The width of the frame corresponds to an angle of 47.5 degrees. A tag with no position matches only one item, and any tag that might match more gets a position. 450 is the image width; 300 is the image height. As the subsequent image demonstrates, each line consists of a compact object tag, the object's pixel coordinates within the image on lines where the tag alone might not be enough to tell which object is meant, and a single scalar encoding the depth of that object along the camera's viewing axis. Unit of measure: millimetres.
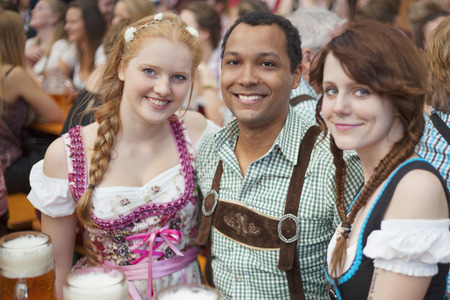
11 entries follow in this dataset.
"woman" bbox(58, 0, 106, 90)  4477
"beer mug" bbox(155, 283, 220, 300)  970
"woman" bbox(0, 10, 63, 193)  2975
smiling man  1449
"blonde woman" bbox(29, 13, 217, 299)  1501
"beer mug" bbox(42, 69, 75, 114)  3576
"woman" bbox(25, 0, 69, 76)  4811
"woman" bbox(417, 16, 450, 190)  1749
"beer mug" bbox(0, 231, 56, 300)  1076
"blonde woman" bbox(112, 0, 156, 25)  3556
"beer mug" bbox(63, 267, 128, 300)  967
